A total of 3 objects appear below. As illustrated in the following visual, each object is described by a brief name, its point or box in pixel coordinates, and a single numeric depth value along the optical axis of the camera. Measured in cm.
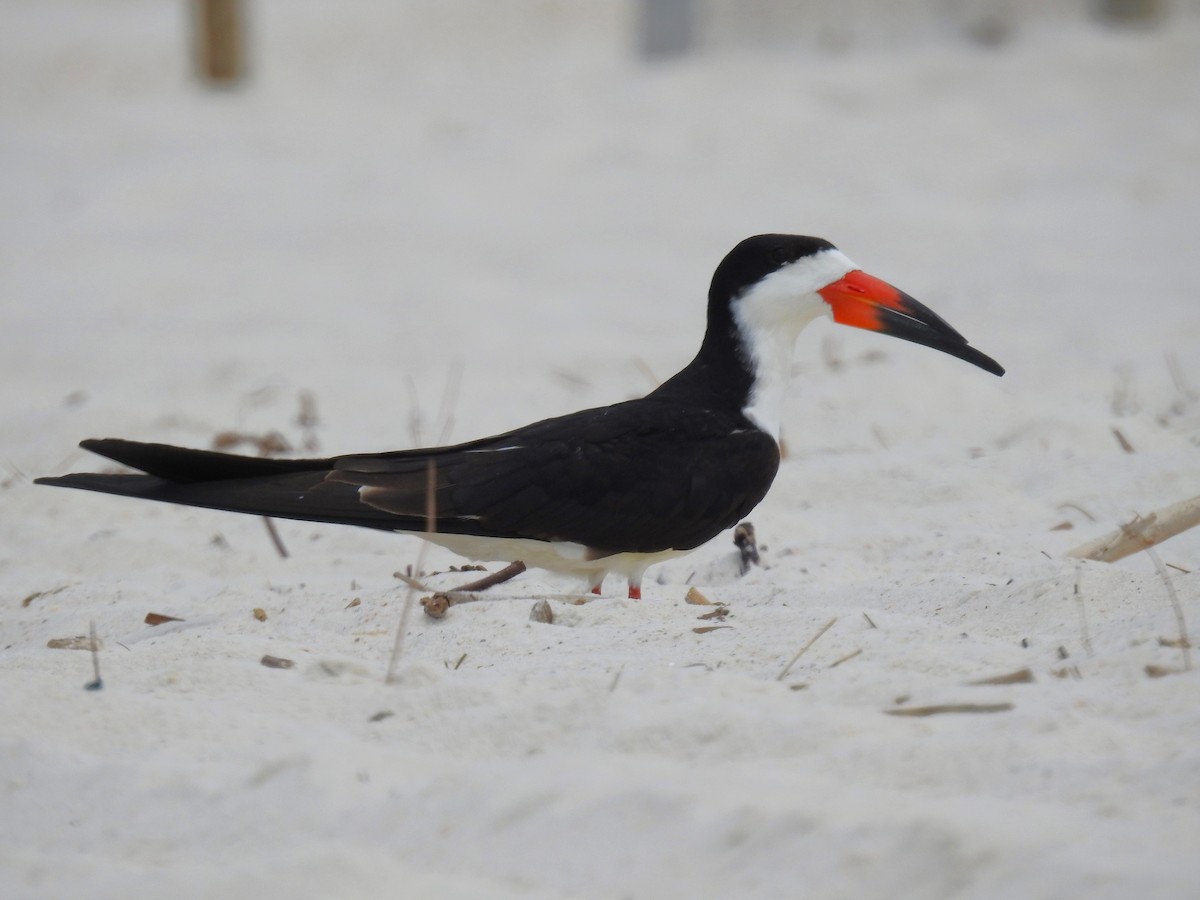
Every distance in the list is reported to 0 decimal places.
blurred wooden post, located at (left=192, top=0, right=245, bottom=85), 2089
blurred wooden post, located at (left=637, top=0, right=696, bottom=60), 2098
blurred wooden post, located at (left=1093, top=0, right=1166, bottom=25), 2020
